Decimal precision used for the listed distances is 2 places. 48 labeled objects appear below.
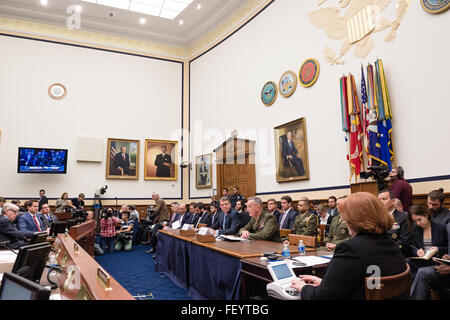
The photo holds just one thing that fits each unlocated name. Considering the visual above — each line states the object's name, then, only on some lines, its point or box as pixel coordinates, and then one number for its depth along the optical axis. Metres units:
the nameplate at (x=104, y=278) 1.53
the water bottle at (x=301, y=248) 3.21
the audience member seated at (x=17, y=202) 9.16
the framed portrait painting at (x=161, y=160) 12.41
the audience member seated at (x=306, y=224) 5.04
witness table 3.28
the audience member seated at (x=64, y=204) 10.26
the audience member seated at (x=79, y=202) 10.75
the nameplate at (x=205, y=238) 4.23
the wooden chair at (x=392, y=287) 1.49
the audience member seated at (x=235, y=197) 9.19
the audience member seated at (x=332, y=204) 6.40
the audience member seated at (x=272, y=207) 6.52
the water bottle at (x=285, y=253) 2.92
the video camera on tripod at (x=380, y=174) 5.05
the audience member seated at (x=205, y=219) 7.82
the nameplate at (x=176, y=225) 6.46
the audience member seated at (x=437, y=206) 3.67
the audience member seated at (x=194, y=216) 8.44
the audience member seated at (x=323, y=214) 6.20
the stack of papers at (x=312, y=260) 2.62
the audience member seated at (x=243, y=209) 6.82
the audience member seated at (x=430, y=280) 3.00
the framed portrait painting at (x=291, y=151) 7.81
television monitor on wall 10.34
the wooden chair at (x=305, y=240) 3.54
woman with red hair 1.53
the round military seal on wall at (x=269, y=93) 8.93
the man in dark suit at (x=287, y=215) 6.27
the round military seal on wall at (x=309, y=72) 7.63
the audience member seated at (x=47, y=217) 7.08
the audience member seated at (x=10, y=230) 4.57
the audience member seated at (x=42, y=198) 10.18
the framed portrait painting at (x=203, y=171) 11.54
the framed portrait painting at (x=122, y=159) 11.85
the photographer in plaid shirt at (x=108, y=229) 8.34
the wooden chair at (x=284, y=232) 5.16
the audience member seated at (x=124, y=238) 8.88
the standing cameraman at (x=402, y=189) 4.95
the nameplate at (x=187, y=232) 5.24
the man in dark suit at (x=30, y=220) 5.83
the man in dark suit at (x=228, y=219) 5.48
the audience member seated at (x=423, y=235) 3.37
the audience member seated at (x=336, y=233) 3.69
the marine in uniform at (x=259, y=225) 4.40
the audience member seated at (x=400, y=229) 3.62
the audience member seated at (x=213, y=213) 7.48
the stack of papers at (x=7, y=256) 3.10
